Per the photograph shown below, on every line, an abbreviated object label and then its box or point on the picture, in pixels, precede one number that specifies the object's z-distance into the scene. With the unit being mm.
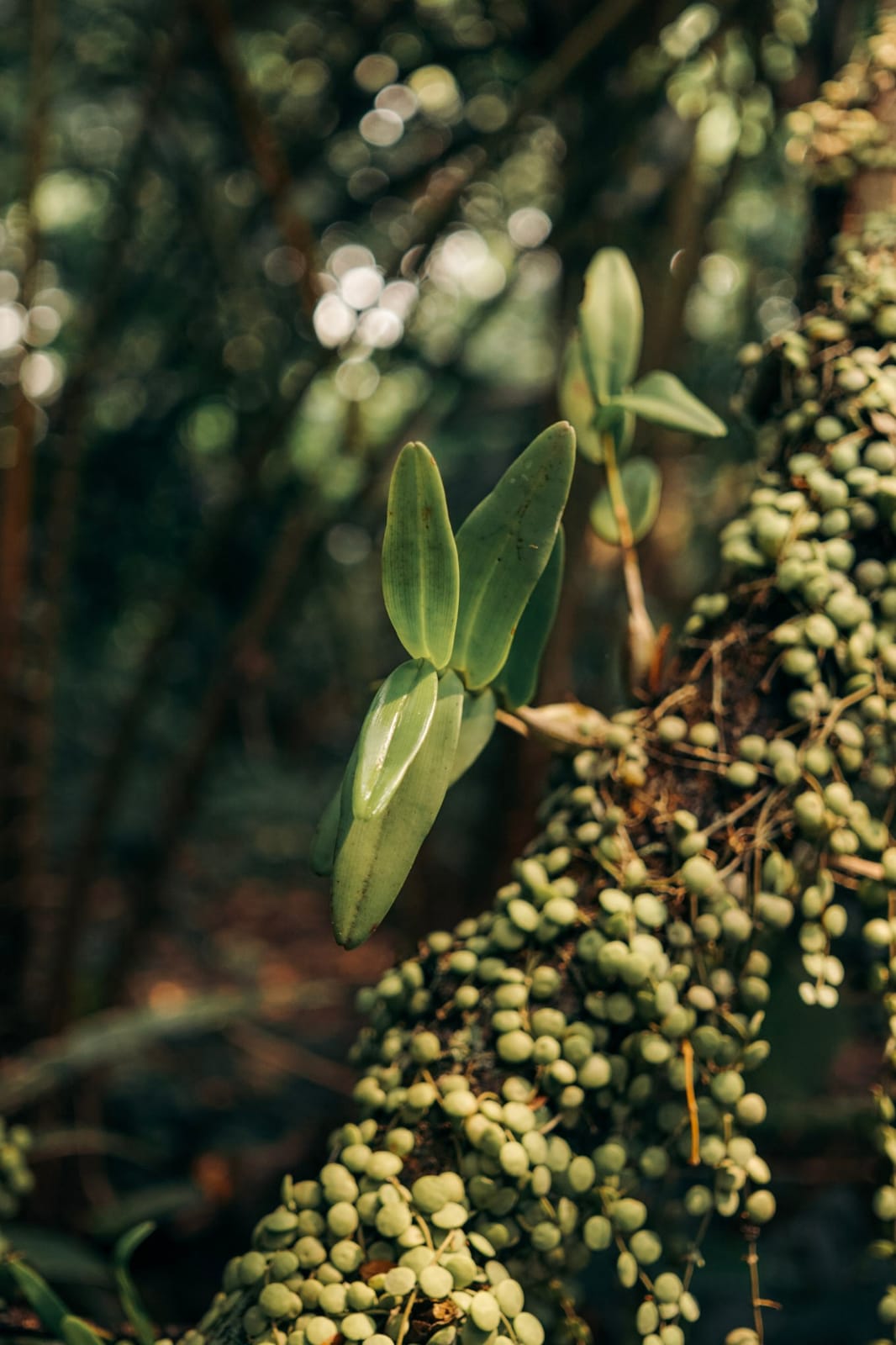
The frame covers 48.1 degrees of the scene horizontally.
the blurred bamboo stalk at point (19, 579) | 948
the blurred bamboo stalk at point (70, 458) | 929
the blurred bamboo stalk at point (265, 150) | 950
